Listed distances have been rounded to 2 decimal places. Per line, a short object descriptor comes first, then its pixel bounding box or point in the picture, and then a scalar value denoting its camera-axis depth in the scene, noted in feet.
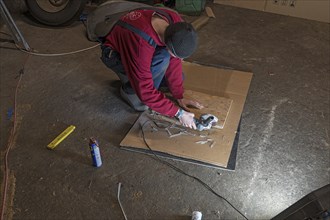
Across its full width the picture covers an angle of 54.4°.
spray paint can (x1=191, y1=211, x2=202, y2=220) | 4.80
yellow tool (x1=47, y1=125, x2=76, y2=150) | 5.97
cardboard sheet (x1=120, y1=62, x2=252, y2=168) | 5.75
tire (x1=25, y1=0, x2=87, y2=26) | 9.57
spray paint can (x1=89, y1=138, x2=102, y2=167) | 5.25
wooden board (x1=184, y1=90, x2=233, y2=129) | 6.39
